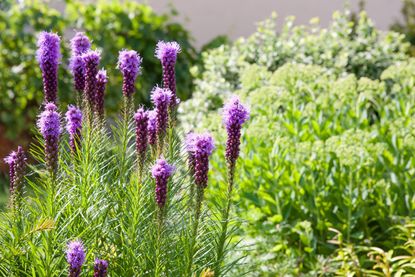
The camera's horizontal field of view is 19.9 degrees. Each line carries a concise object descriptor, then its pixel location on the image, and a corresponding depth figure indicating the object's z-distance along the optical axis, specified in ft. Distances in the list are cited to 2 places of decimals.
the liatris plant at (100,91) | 14.51
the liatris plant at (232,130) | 13.56
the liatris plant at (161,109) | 13.78
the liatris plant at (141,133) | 13.86
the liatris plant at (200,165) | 13.31
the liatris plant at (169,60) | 14.41
